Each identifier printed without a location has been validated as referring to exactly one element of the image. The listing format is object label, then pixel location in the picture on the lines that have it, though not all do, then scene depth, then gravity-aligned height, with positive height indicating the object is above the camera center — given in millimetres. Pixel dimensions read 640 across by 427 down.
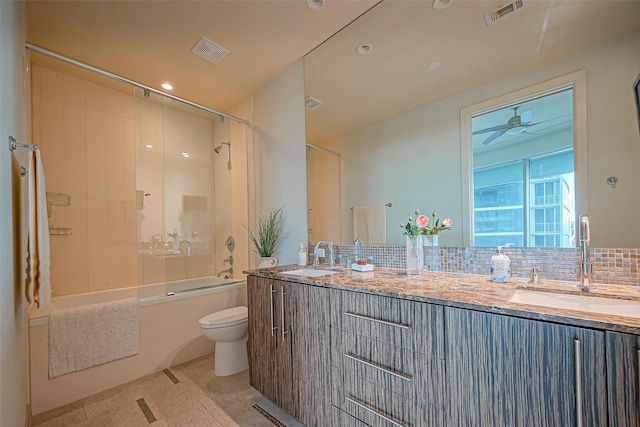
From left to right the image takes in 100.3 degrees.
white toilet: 2109 -1016
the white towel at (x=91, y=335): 1851 -877
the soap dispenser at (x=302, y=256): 2267 -356
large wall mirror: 1211 +610
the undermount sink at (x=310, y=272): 1897 -431
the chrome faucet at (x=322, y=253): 2152 -322
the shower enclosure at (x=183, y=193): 2711 +249
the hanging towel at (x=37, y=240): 1239 -102
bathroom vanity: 751 -532
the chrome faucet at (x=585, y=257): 1139 -207
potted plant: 2480 -206
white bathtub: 1797 -976
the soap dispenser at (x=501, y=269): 1337 -291
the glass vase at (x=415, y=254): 1634 -259
